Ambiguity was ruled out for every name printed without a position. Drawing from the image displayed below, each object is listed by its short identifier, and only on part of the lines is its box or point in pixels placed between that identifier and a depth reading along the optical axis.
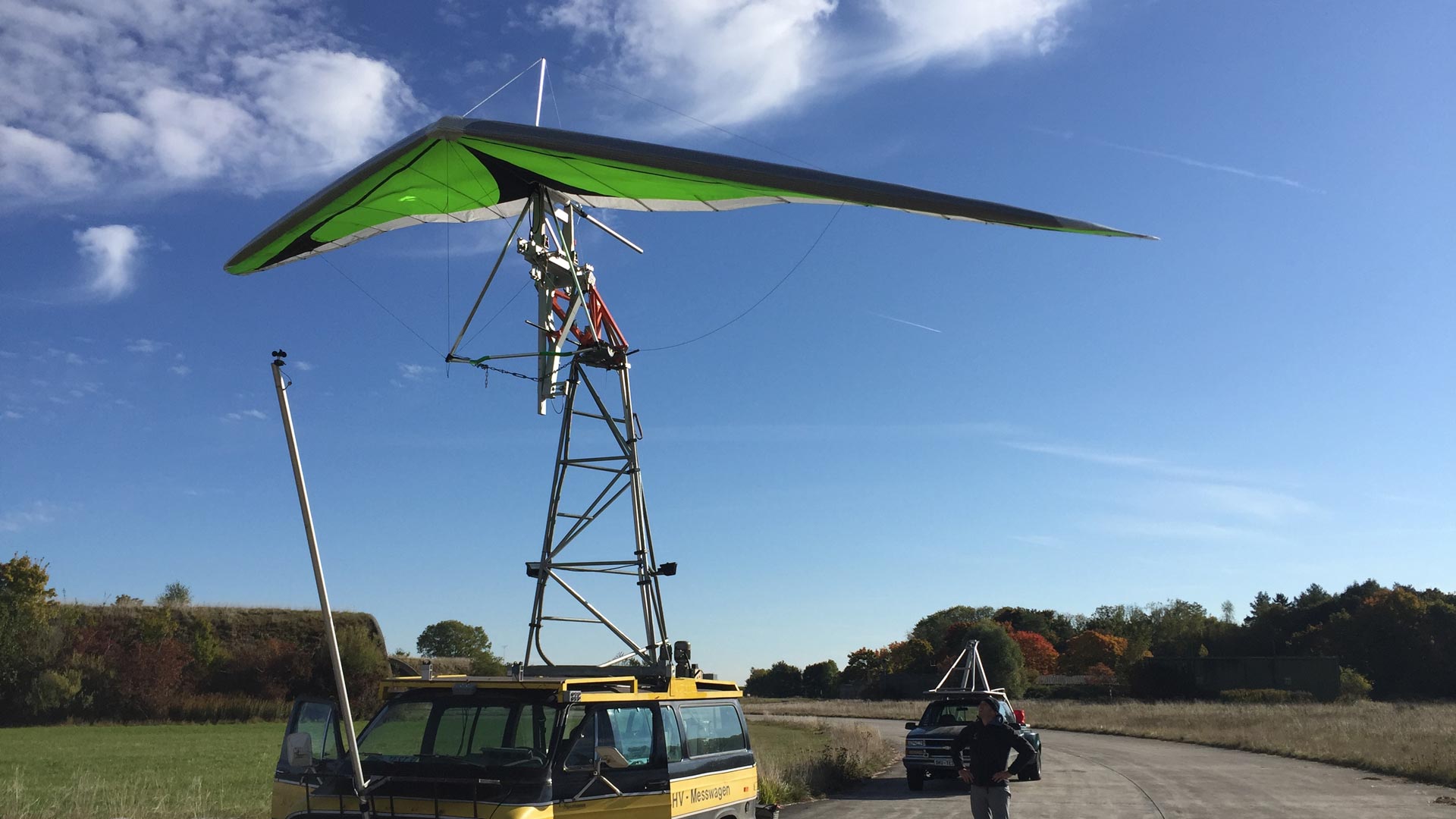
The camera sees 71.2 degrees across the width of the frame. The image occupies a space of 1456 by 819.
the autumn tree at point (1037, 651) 92.00
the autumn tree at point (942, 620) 108.56
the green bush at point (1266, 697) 58.66
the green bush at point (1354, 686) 63.53
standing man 10.08
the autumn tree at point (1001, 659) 63.25
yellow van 5.77
